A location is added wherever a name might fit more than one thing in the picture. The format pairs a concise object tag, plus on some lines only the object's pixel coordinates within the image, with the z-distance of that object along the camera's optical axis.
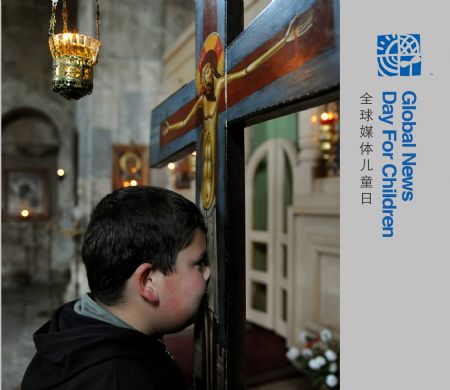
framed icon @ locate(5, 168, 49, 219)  8.78
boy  0.98
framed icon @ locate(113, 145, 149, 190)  7.21
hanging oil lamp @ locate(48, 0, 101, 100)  1.24
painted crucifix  0.80
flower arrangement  2.83
